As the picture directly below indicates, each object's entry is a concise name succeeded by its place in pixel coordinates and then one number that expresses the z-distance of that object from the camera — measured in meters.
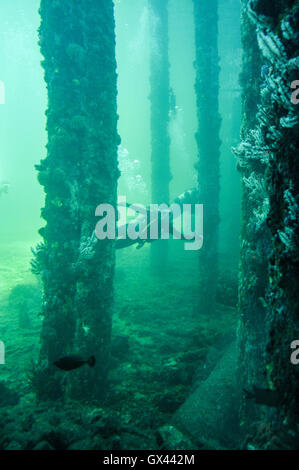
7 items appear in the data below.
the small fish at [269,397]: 1.83
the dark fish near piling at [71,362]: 2.67
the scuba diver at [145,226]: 8.03
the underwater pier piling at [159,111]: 12.20
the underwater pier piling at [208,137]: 7.83
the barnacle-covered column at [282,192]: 1.70
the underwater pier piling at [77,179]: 4.25
